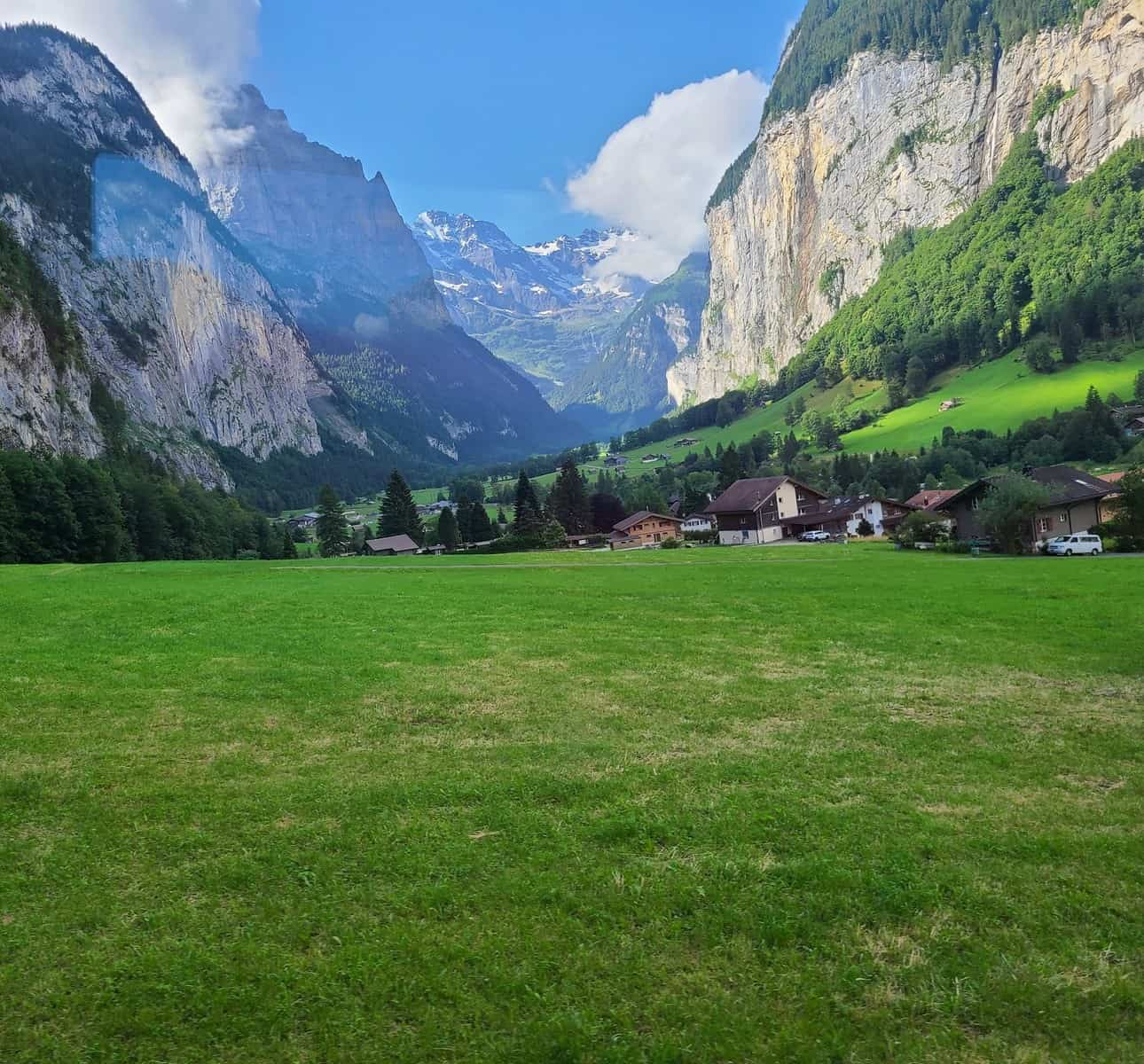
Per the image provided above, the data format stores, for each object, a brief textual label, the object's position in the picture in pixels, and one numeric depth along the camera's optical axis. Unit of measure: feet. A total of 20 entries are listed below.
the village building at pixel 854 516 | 371.97
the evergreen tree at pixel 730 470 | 530.68
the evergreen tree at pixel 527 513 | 331.98
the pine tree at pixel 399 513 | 389.80
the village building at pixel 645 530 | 394.32
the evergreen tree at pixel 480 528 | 408.67
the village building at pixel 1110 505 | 186.37
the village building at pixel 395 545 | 384.47
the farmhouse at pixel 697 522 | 423.43
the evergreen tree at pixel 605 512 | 426.51
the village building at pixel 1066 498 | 219.00
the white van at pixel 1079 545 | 179.42
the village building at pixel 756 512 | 355.77
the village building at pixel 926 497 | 382.24
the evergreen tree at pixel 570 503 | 406.41
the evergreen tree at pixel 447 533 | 388.16
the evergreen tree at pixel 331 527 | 365.40
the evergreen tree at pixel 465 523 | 407.23
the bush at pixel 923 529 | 229.45
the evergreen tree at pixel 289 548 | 367.11
